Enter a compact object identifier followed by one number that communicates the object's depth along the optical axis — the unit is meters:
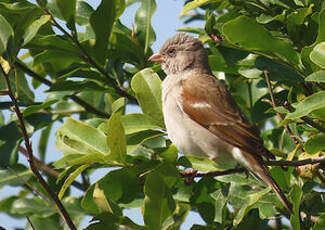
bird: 7.84
